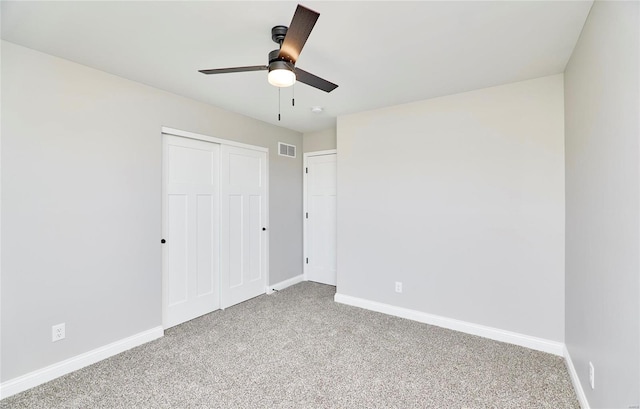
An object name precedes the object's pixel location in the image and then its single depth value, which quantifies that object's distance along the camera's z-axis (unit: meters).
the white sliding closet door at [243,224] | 3.52
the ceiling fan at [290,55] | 1.40
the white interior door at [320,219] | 4.40
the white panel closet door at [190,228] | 2.97
